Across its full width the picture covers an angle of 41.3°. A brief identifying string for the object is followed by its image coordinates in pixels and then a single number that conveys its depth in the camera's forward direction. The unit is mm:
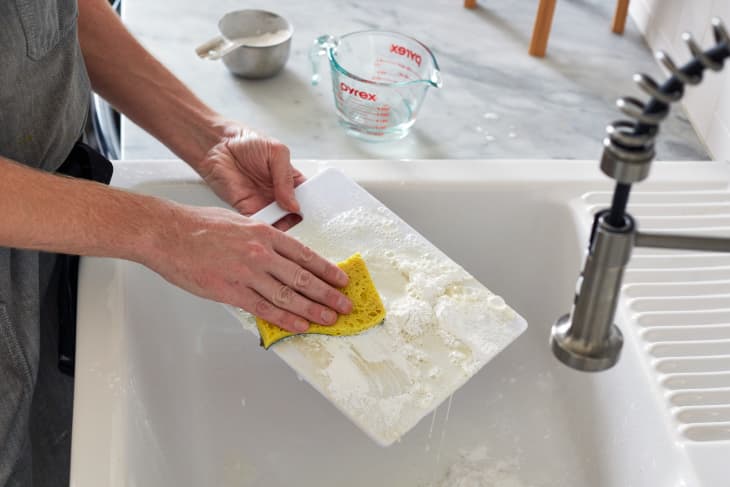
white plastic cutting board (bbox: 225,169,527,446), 903
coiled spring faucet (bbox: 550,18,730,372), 546
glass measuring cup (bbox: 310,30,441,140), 1256
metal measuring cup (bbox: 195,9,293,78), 1349
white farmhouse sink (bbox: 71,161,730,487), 921
